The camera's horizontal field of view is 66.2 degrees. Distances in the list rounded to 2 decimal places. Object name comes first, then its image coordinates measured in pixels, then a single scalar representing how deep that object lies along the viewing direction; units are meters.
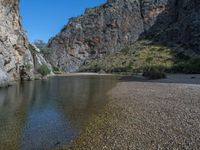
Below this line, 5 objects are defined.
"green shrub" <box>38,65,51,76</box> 39.18
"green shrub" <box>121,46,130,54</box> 69.42
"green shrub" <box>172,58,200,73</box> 39.30
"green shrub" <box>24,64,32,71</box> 32.58
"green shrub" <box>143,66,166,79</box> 33.67
